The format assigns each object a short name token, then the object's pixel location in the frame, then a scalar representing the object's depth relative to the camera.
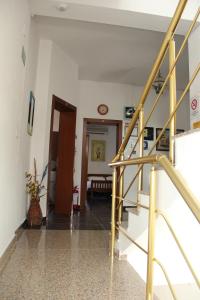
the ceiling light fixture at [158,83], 4.48
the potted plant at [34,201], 3.48
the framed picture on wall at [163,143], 5.86
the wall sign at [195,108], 3.09
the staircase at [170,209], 1.23
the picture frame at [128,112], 5.76
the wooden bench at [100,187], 8.04
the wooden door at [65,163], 4.80
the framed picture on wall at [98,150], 9.33
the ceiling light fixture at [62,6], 2.84
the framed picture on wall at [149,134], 5.82
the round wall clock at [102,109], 5.73
